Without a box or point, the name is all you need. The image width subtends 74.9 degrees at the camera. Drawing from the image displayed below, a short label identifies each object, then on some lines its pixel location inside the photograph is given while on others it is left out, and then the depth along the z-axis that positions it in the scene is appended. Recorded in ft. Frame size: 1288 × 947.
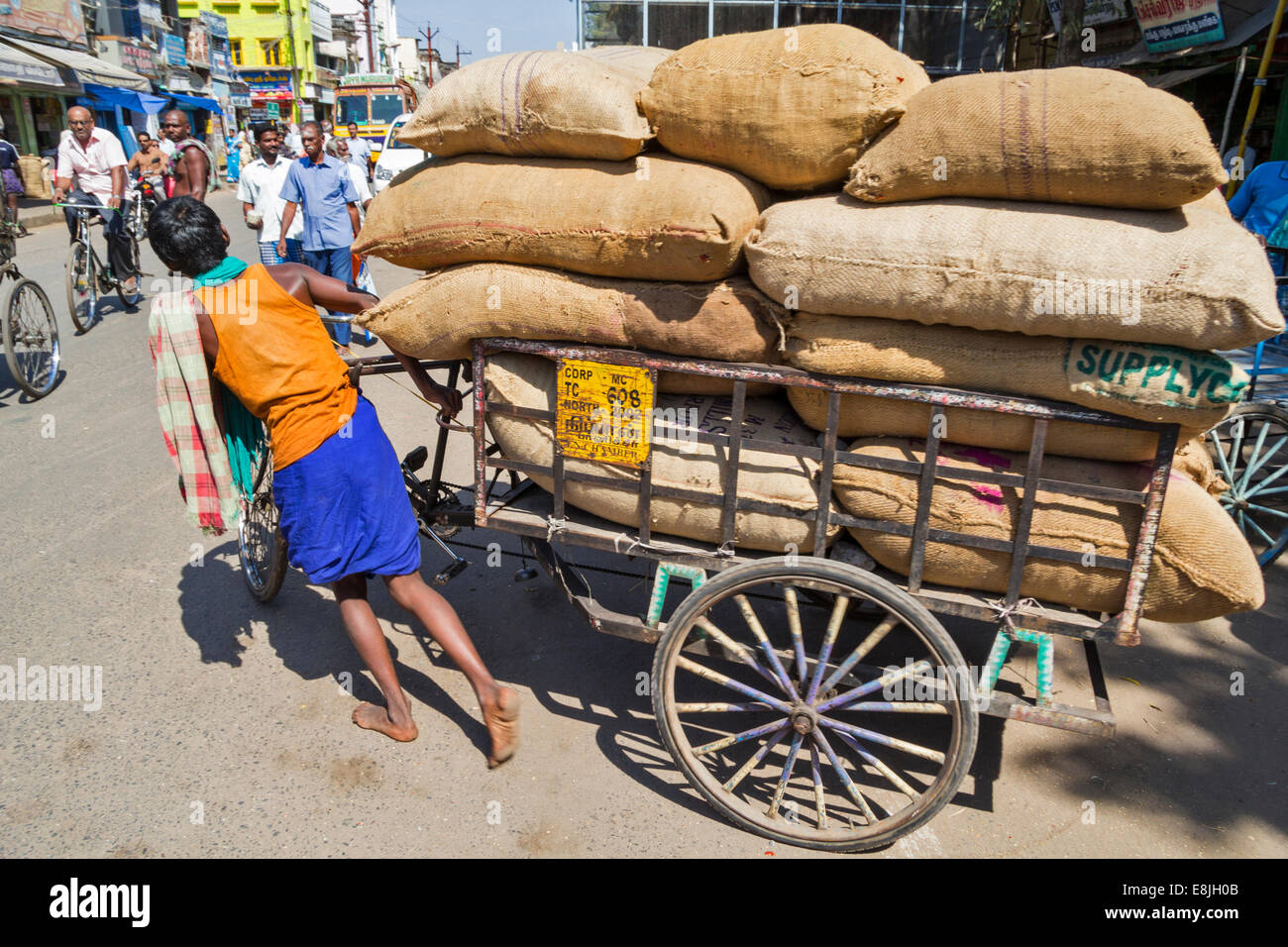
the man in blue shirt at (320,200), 21.66
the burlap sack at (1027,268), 6.14
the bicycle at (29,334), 18.56
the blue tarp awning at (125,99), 70.28
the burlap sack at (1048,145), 6.25
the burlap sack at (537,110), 7.75
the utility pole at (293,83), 124.35
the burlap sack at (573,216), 7.48
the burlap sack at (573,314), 7.68
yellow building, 127.85
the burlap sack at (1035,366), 6.30
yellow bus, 75.36
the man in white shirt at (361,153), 46.60
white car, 47.11
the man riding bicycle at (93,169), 24.91
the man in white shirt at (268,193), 23.07
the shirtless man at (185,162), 24.37
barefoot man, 8.27
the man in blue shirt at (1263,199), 17.67
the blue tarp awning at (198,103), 89.79
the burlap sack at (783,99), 7.22
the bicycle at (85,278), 24.34
